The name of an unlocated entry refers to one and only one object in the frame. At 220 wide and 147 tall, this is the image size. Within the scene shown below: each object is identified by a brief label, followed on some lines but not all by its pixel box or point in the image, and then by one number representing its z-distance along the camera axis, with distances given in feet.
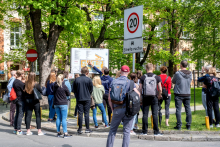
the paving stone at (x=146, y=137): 26.29
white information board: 38.68
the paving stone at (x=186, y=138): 25.77
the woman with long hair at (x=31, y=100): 27.40
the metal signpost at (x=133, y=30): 26.15
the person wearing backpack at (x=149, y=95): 26.04
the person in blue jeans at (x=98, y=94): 30.86
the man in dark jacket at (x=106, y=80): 32.01
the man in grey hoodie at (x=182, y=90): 28.17
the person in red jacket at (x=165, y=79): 29.96
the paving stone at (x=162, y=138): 25.92
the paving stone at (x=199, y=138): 25.87
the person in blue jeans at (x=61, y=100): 26.48
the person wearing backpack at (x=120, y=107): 18.95
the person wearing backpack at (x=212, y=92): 29.30
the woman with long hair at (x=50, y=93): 30.27
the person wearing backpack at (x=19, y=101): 28.35
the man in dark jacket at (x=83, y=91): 27.84
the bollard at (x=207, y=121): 29.06
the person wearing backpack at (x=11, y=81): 31.53
